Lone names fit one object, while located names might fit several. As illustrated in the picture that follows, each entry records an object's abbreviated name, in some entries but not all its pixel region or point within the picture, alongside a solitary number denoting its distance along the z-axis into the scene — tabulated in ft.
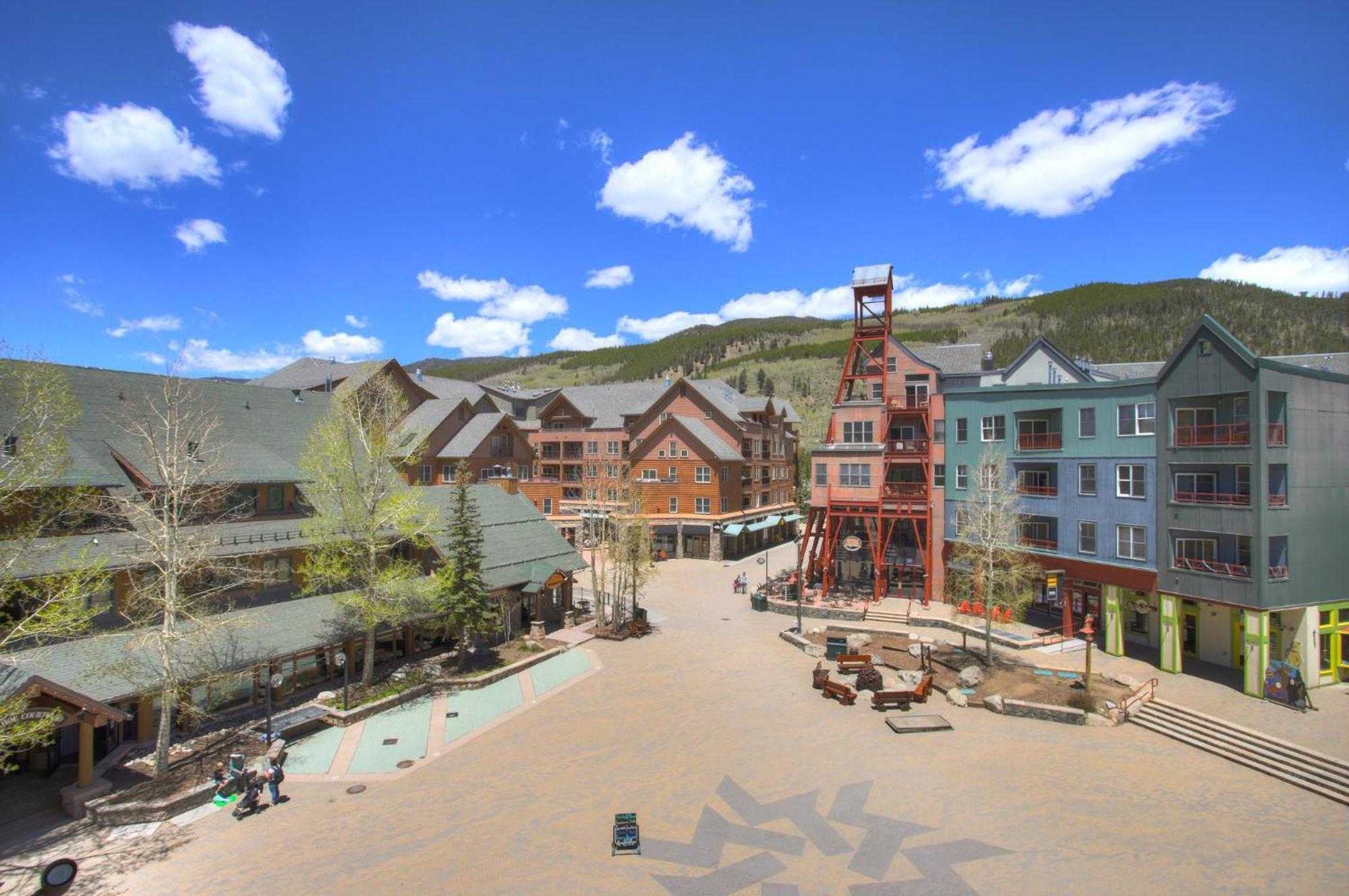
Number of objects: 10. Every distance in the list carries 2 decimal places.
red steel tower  124.47
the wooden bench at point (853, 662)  86.28
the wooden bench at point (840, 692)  77.66
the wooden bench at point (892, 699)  75.82
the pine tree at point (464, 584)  86.53
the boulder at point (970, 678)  81.61
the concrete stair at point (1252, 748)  58.18
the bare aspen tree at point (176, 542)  57.77
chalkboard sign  47.62
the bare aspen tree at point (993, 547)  94.48
